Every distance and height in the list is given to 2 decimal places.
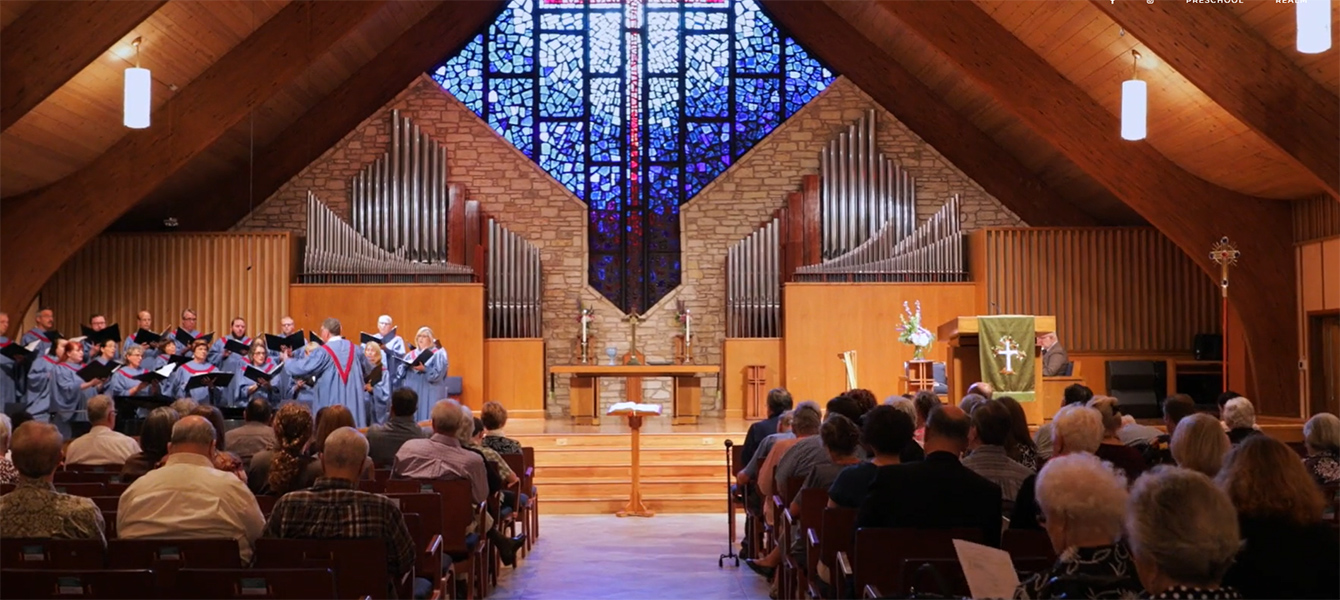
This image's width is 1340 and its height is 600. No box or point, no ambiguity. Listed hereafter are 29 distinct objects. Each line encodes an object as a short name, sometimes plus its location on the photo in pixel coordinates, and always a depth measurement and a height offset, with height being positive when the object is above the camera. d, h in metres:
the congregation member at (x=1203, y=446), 4.41 -0.33
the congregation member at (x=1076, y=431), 4.92 -0.31
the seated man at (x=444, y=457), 6.64 -0.52
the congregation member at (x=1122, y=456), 5.62 -0.46
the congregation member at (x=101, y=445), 7.23 -0.48
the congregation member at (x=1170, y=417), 6.29 -0.33
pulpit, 12.30 -0.12
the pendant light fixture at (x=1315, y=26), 8.05 +1.93
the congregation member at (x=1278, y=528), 3.27 -0.45
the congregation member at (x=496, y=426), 8.50 -0.47
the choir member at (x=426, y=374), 13.77 -0.22
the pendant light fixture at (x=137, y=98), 10.44 +2.03
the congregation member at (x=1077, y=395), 7.48 -0.26
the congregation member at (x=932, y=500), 4.48 -0.51
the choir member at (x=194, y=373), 12.12 -0.19
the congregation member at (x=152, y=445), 5.73 -0.39
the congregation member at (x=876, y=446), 5.06 -0.38
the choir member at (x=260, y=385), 12.12 -0.29
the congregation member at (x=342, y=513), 4.41 -0.53
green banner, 11.62 -0.03
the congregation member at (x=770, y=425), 8.23 -0.46
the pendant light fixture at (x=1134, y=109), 10.69 +1.91
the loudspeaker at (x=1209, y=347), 14.64 +0.00
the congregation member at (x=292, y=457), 5.31 -0.41
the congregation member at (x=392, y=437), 7.45 -0.47
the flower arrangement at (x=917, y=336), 13.23 +0.13
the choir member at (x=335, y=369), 12.63 -0.15
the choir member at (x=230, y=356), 13.09 -0.01
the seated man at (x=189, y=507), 4.42 -0.51
